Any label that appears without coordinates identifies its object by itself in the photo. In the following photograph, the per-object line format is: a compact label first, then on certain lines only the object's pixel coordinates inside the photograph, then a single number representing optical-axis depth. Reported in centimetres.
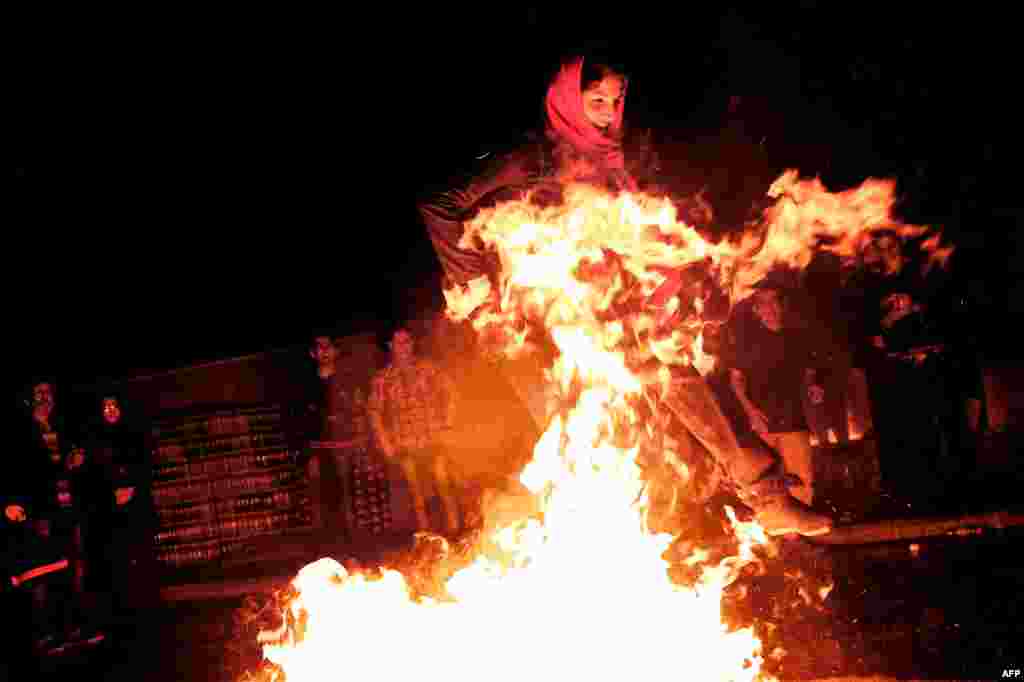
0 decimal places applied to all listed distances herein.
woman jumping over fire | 618
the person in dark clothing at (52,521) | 720
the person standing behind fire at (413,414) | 804
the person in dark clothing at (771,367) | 672
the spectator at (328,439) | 829
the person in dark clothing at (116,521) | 785
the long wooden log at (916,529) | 586
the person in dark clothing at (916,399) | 661
